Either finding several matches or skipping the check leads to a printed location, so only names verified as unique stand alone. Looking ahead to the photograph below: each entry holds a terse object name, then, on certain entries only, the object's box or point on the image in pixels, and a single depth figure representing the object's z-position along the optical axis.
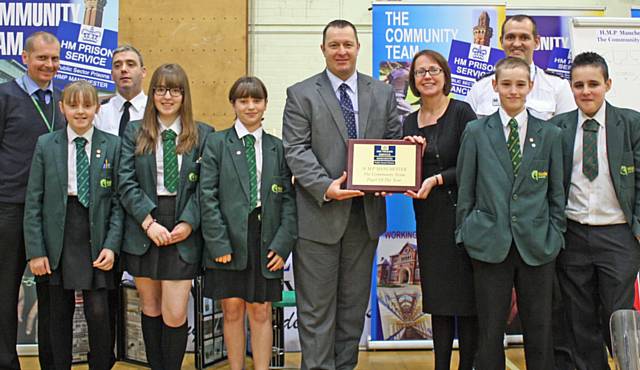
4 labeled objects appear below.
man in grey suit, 3.08
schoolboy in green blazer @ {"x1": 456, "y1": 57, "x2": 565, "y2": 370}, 2.80
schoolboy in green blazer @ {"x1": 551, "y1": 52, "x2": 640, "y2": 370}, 2.93
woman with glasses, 3.06
